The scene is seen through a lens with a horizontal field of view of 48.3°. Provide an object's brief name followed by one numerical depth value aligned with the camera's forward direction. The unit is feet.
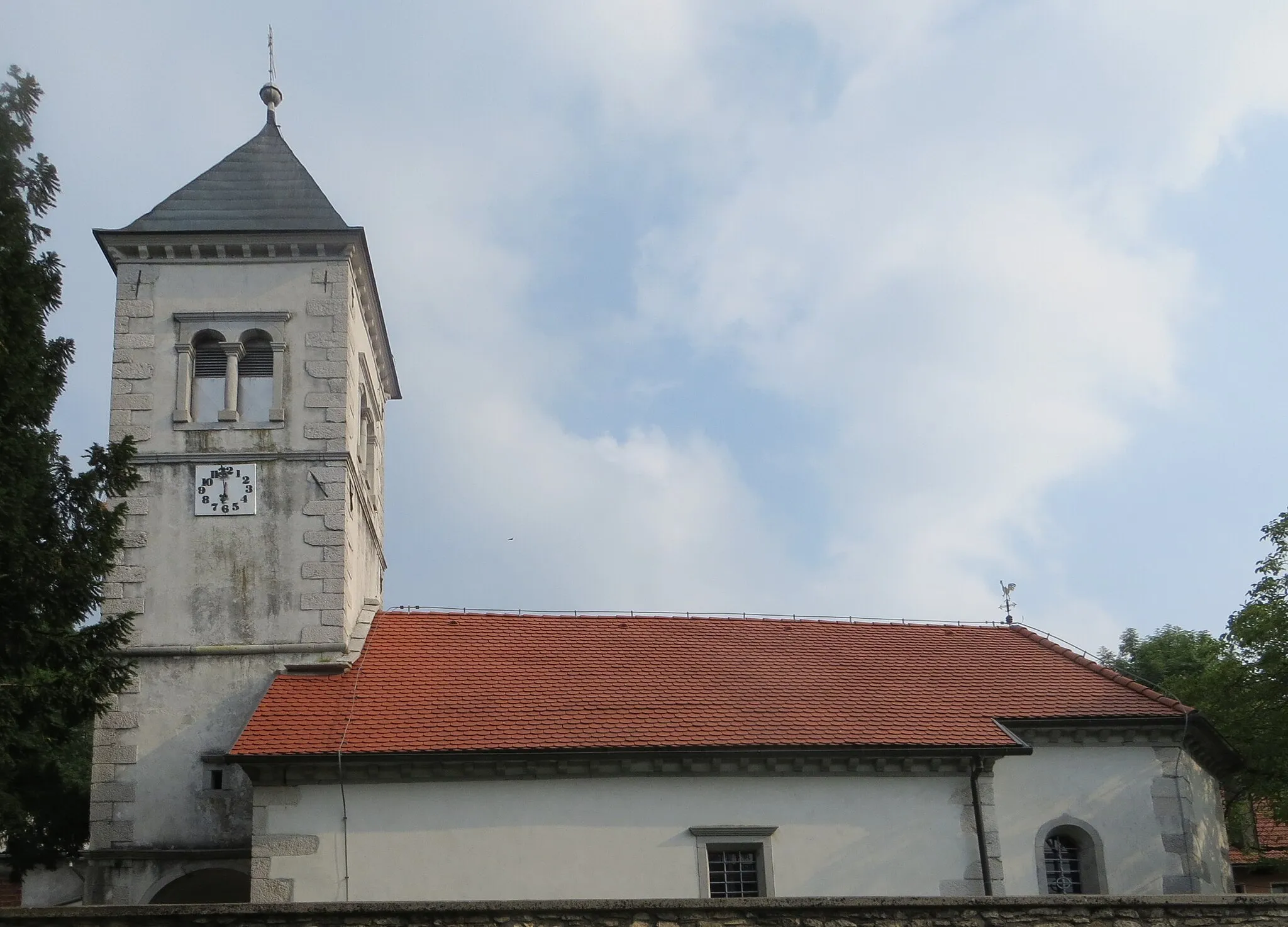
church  64.90
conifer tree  52.39
